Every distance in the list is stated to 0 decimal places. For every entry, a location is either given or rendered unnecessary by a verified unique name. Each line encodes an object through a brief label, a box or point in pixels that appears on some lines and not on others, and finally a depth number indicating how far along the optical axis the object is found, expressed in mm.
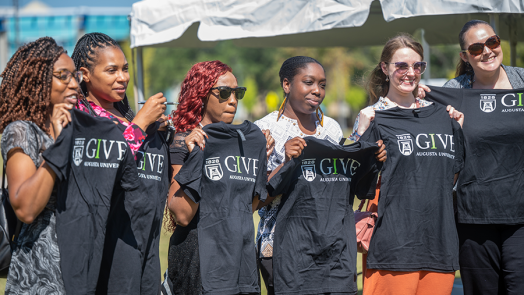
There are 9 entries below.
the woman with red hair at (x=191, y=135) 5789
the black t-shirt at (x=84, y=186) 4687
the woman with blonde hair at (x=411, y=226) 6312
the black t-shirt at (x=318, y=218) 6090
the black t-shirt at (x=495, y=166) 6703
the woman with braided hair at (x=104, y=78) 5602
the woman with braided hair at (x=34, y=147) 4531
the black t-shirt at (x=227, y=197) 5703
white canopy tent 9734
